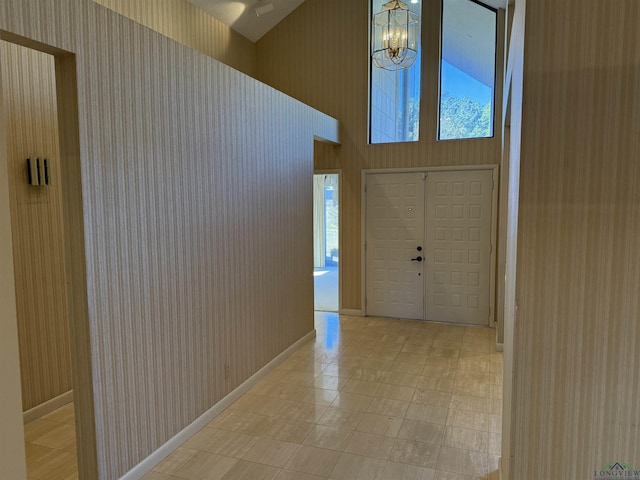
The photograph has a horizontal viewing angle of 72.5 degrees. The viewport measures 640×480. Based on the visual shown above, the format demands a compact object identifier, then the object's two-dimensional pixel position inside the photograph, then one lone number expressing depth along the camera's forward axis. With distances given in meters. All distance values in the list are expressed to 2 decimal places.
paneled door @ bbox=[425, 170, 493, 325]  5.71
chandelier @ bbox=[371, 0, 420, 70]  4.14
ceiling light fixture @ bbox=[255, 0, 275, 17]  5.62
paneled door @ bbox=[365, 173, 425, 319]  6.02
